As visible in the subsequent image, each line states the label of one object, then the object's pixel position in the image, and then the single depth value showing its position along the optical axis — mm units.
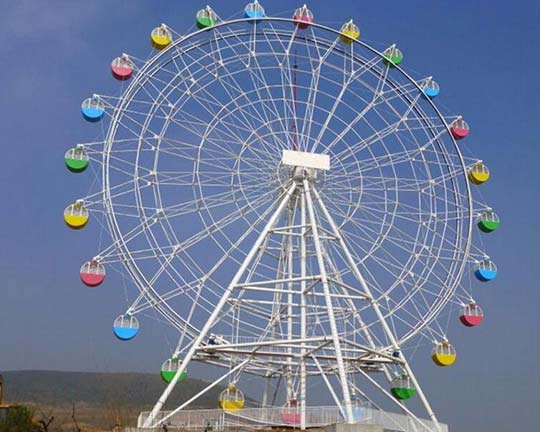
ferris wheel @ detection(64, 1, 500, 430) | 30000
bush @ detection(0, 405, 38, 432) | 32094
